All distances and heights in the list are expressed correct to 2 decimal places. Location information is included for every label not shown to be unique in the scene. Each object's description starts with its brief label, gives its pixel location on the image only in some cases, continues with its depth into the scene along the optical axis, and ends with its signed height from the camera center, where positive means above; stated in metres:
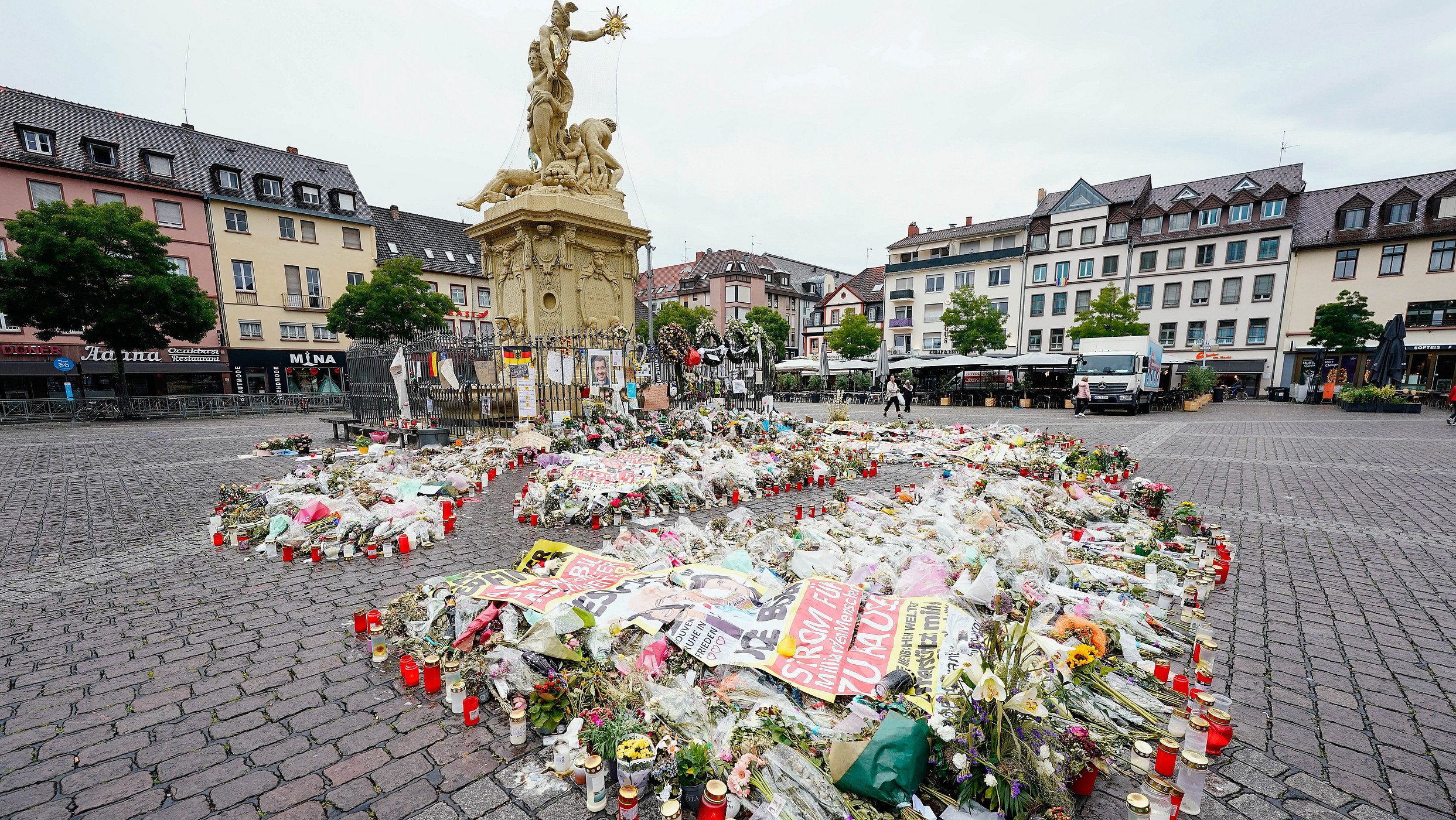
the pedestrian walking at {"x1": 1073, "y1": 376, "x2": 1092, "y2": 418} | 22.48 -1.61
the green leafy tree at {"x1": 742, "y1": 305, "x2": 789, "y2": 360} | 56.62 +3.25
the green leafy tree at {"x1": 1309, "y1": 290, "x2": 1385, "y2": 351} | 27.86 +1.41
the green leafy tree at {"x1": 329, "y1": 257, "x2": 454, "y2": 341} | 29.69 +2.50
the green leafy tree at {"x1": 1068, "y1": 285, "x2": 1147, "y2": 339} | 32.41 +2.09
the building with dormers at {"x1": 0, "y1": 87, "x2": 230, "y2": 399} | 25.92 +7.97
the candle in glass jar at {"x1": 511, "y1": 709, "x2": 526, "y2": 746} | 2.82 -1.92
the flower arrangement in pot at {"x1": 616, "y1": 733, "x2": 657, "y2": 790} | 2.43 -1.82
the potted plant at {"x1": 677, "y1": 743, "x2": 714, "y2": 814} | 2.43 -1.87
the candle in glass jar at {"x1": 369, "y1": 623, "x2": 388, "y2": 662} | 3.60 -1.97
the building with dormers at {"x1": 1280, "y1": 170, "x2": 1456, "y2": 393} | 31.66 +5.30
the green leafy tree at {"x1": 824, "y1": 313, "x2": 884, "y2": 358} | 47.56 +1.30
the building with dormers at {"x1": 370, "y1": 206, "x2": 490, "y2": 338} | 40.47 +7.40
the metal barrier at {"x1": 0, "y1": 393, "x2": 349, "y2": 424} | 21.93 -2.45
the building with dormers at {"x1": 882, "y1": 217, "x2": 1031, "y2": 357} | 46.34 +6.93
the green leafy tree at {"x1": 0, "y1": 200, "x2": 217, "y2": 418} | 20.08 +2.70
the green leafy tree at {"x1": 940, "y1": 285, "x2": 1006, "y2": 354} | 39.28 +2.11
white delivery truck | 22.14 -0.71
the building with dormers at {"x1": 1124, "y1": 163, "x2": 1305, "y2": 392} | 36.31 +6.09
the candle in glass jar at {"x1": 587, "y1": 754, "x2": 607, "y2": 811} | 2.41 -1.91
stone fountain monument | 12.55 +3.00
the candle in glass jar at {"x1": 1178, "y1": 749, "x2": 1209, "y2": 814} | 2.32 -1.84
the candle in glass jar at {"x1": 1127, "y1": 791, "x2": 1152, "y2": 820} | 2.03 -1.68
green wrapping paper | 2.26 -1.72
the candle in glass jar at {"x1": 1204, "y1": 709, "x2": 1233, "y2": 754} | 2.68 -1.84
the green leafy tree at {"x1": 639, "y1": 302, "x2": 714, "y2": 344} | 51.69 +3.53
